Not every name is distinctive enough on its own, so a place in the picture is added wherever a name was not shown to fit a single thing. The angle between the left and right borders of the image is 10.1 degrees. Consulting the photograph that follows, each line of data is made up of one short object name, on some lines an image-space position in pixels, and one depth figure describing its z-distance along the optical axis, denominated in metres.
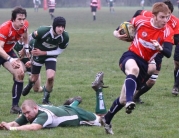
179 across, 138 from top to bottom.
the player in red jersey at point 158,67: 16.84
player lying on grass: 12.39
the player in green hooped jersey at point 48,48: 16.50
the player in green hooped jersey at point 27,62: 17.96
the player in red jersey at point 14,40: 15.39
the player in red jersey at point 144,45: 12.46
